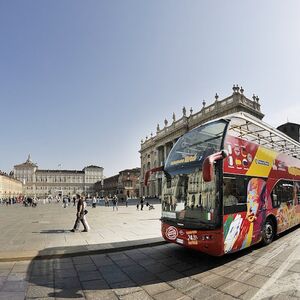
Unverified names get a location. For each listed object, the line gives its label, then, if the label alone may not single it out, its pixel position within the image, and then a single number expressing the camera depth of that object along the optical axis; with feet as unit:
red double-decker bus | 22.31
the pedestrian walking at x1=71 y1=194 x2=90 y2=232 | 42.19
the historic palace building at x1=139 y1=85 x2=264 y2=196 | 175.63
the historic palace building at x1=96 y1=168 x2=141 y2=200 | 349.41
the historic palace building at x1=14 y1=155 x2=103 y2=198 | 524.52
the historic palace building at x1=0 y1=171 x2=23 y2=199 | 321.11
